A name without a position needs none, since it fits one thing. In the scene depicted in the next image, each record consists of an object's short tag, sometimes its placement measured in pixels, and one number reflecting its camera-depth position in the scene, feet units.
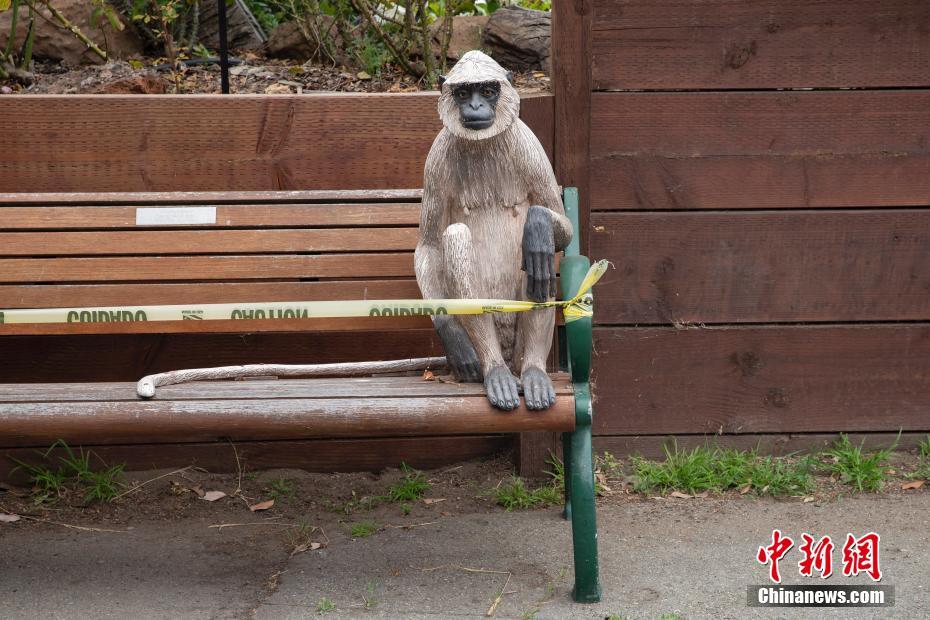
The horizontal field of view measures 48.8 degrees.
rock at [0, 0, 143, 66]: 14.73
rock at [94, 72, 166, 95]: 13.08
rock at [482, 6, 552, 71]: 13.99
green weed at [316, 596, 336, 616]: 8.77
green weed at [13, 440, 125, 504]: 11.54
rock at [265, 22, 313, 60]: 15.12
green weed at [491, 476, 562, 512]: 11.25
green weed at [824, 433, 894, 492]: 11.43
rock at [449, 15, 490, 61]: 14.53
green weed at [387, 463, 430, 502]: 11.55
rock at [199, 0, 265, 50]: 15.92
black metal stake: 12.06
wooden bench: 10.74
